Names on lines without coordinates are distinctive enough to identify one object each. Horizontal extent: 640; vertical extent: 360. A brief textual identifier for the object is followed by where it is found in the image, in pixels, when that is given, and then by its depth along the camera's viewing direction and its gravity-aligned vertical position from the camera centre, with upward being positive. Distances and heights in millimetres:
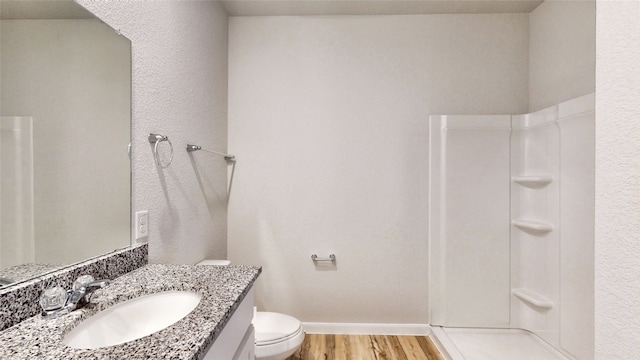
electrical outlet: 1268 -201
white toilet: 1577 -861
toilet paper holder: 2338 -622
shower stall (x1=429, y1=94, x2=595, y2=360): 2158 -389
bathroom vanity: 626 -369
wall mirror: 799 +126
